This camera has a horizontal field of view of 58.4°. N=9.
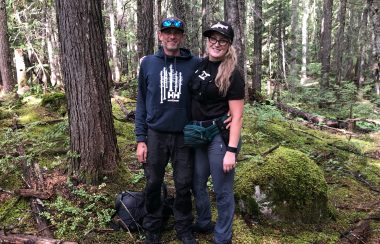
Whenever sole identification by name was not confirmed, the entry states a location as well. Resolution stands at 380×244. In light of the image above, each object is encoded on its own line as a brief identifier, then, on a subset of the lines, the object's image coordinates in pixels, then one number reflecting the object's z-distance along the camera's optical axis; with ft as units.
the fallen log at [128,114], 30.50
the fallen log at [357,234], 15.11
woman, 11.48
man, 12.51
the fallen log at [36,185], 14.21
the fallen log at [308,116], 40.34
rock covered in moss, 16.06
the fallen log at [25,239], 13.01
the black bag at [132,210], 14.58
